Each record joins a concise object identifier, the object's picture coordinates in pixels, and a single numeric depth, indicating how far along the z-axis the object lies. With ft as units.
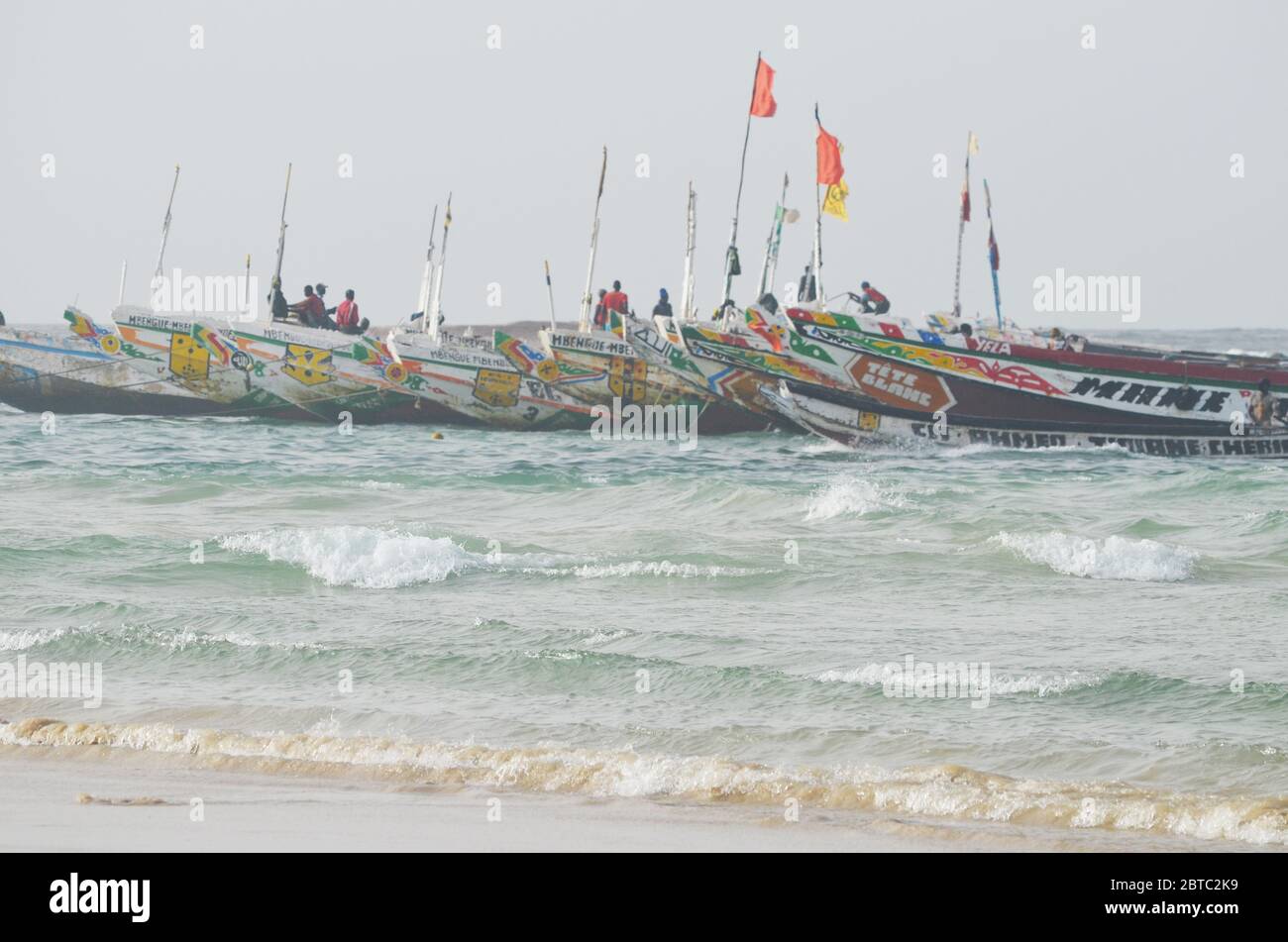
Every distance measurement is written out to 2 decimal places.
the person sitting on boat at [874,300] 131.85
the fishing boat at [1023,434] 128.67
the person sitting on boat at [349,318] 146.92
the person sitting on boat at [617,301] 145.79
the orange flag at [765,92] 127.34
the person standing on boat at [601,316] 151.02
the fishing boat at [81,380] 151.33
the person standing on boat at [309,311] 147.33
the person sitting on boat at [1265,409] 128.57
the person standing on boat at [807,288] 145.18
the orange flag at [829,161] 126.82
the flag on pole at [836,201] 127.95
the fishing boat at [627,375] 141.38
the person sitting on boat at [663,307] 142.92
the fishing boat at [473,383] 146.41
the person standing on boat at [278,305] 147.84
